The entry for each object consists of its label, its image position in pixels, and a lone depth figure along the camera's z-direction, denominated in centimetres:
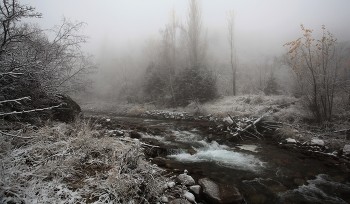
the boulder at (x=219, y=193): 439
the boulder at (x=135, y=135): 912
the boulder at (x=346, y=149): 759
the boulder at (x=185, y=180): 496
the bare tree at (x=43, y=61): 394
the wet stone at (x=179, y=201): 383
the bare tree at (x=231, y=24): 2331
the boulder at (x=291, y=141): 904
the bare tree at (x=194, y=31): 2483
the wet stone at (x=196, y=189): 460
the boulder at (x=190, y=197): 424
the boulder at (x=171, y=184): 452
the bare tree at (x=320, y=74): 986
